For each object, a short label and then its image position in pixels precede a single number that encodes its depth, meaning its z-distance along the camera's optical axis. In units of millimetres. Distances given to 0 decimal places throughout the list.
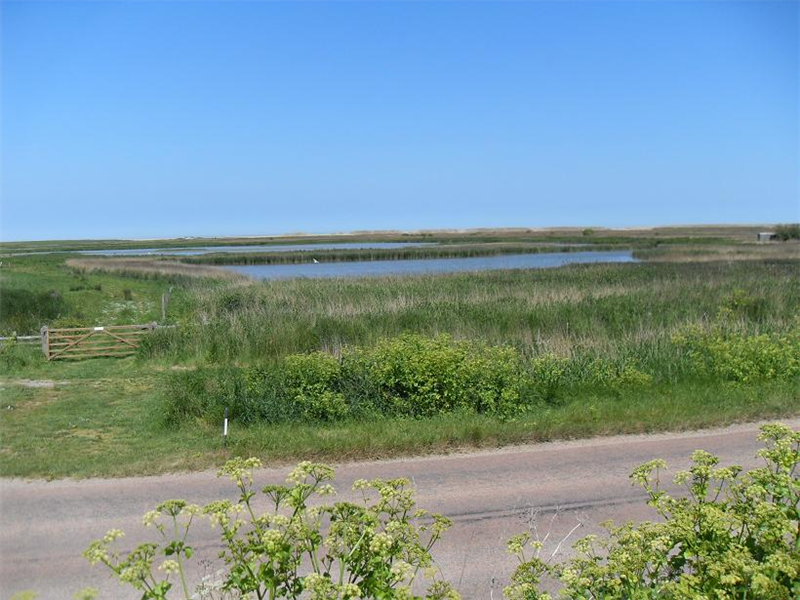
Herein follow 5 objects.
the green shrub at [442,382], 11312
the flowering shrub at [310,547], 2590
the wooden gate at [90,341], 19312
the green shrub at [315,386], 11117
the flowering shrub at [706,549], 2764
